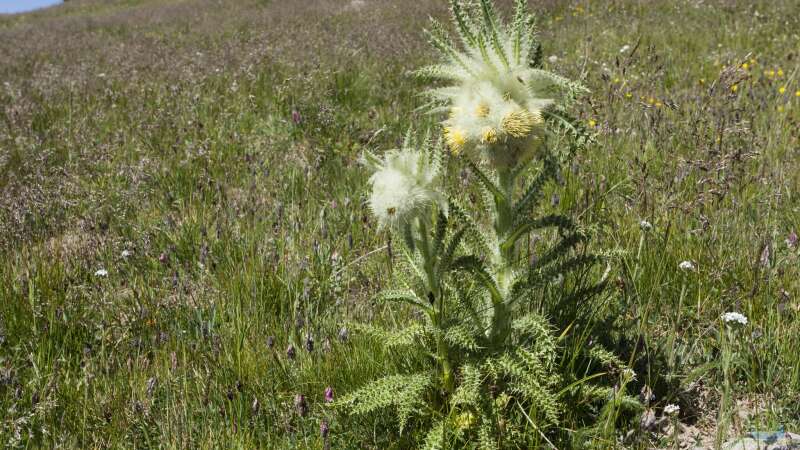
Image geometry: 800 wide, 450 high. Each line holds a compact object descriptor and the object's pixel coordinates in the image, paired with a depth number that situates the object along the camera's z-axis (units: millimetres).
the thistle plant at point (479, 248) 1443
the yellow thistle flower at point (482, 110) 1386
